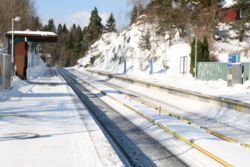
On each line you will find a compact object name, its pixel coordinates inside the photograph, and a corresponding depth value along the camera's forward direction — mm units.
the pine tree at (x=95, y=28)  114688
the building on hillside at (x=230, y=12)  37625
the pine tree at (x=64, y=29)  177188
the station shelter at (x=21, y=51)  28844
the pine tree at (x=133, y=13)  83888
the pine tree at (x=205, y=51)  32825
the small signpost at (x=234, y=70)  22234
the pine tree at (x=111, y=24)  117375
